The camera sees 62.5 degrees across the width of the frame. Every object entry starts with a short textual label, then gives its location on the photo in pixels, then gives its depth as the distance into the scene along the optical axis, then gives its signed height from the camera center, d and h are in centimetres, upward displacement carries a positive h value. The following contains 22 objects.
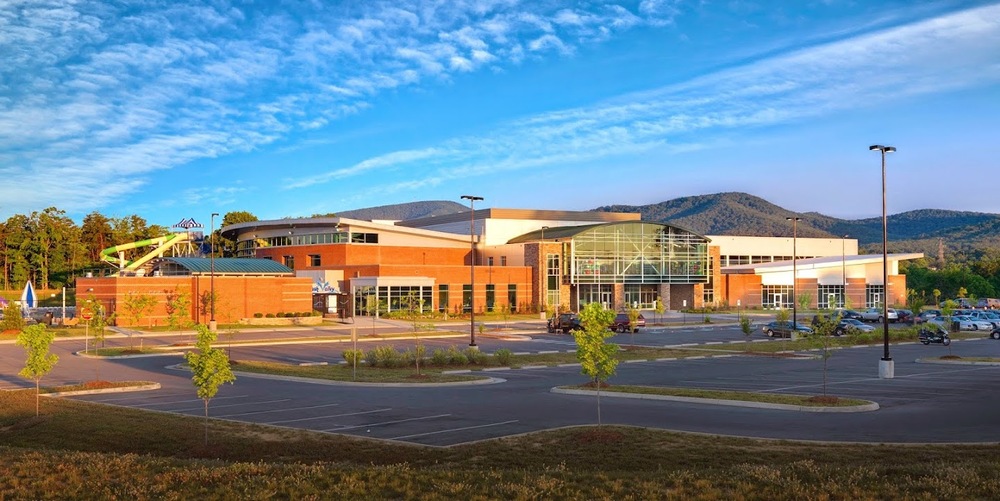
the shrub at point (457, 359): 3616 -366
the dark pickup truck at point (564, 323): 6134 -361
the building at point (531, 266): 8150 +91
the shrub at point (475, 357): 3653 -364
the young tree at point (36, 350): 2320 -200
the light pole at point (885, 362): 3078 -340
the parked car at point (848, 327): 5762 -393
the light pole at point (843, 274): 10238 -25
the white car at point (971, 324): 6669 -432
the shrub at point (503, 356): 3678 -365
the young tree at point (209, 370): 1786 -201
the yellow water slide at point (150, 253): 8510 +335
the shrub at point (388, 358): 3522 -352
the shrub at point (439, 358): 3585 -361
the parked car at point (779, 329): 5544 -388
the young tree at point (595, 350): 1892 -175
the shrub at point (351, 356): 3506 -344
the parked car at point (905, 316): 7580 -416
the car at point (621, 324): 6106 -372
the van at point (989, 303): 10314 -419
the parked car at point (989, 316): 6696 -384
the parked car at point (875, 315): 7712 -412
